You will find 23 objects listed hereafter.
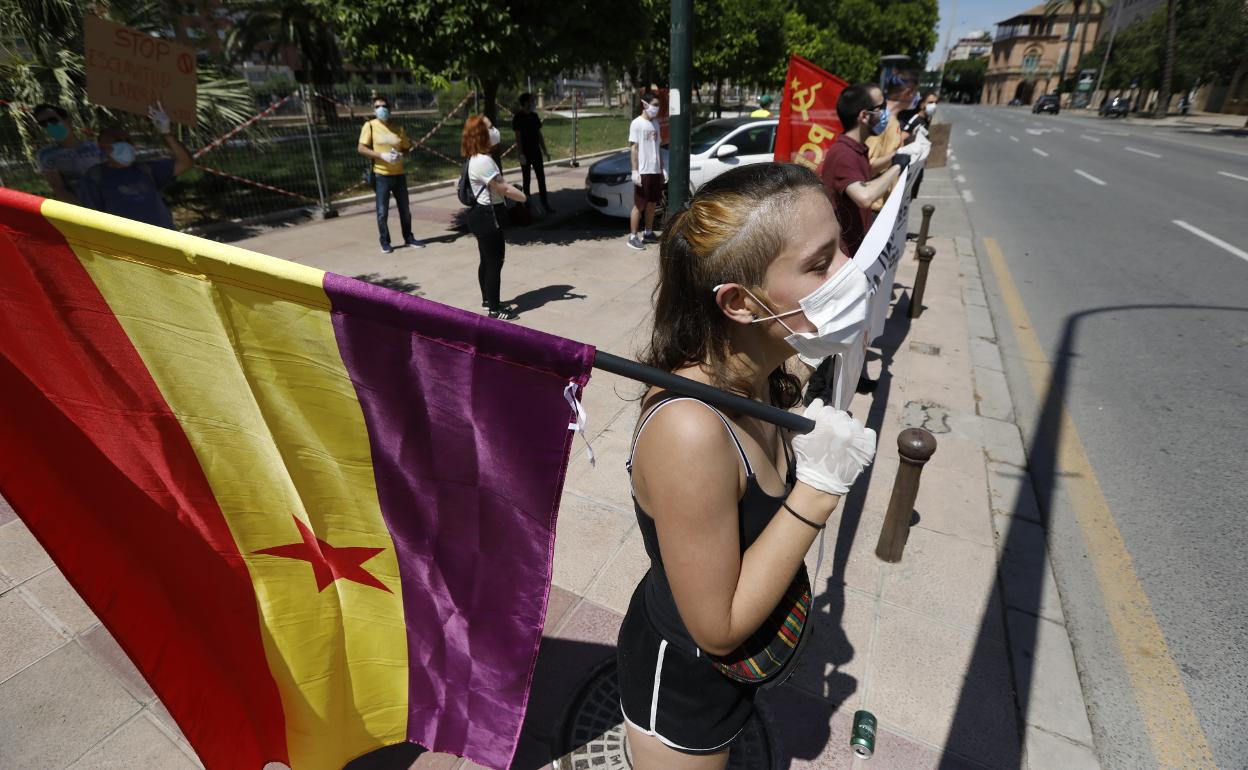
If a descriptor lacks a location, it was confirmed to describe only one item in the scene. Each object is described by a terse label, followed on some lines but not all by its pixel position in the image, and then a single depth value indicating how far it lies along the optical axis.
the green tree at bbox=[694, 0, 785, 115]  22.66
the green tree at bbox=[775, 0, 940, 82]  33.31
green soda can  2.22
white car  10.10
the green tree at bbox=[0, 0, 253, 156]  7.22
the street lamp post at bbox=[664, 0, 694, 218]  4.36
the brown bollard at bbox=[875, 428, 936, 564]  2.91
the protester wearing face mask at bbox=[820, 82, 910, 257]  4.47
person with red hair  5.87
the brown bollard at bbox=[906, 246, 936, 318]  6.24
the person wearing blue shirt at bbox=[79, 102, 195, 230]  4.41
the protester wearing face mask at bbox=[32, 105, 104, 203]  4.46
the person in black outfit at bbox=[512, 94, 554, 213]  9.87
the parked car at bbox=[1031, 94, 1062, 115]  52.31
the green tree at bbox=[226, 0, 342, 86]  23.65
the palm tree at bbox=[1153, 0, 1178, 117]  35.19
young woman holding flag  1.17
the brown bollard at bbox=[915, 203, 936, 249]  8.07
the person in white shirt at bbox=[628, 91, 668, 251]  8.38
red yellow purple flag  1.20
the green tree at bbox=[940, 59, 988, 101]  98.06
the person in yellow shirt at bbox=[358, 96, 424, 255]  8.09
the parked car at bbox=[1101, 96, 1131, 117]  41.94
